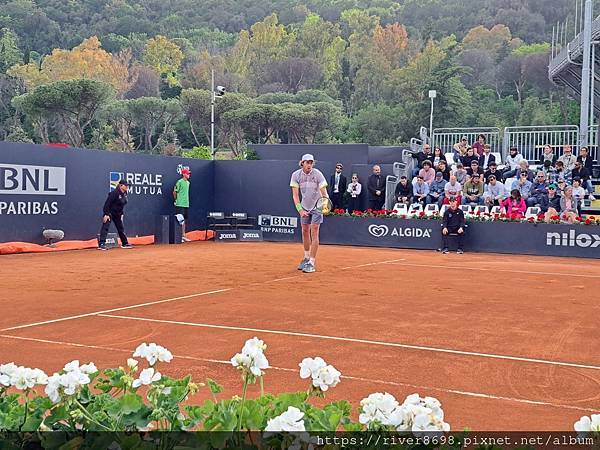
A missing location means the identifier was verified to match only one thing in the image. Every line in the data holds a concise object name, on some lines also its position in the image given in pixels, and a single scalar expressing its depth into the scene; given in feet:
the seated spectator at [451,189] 68.49
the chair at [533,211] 66.27
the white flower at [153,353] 9.97
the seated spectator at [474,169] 73.82
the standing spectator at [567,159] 74.59
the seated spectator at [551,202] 66.49
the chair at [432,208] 69.82
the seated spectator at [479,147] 79.68
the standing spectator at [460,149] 83.16
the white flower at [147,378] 9.35
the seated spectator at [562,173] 72.38
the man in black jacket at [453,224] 62.23
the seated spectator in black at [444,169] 73.67
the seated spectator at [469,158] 79.15
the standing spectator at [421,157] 82.12
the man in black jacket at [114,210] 59.00
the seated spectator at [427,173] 74.90
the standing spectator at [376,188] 75.82
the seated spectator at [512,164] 76.07
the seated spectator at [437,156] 80.71
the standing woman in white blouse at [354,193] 77.10
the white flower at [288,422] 7.87
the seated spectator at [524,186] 69.09
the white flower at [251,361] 9.52
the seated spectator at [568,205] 62.62
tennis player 41.04
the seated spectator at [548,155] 78.18
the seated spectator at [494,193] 68.69
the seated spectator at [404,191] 74.74
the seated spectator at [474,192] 70.75
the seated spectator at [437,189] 72.54
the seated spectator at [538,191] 67.46
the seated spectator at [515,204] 65.57
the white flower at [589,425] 7.77
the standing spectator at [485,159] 78.58
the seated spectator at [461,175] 73.77
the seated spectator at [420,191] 73.31
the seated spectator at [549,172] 72.69
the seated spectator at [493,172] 74.03
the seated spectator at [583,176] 70.38
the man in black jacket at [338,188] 77.25
